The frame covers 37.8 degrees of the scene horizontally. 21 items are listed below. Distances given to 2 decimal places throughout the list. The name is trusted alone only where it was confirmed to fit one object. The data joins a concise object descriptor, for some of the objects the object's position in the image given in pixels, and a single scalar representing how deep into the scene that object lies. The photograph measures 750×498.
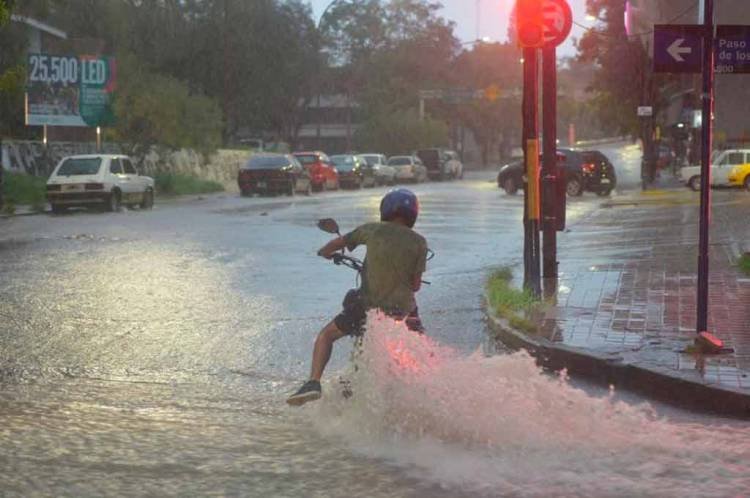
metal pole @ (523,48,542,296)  11.55
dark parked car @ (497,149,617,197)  36.00
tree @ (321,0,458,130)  89.25
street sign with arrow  8.55
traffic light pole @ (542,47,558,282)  12.08
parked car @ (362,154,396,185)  55.78
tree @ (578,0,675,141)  46.66
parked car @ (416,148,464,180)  64.94
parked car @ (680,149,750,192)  38.16
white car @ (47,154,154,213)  29.75
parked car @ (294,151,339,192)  46.34
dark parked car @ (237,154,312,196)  39.78
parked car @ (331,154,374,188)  51.06
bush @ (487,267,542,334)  9.75
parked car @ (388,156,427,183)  59.06
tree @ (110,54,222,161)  41.38
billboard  37.31
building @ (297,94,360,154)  99.19
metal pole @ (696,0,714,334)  8.46
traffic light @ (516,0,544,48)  11.23
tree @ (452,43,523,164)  95.75
